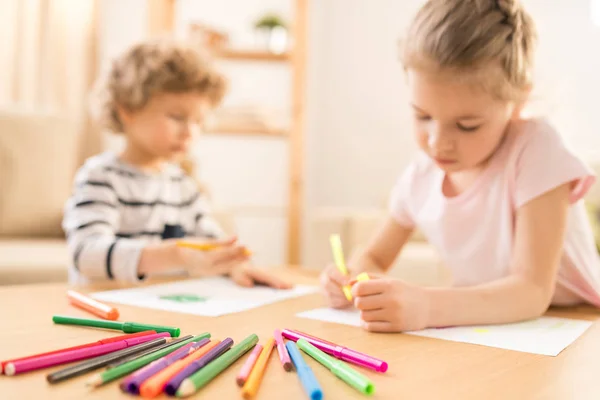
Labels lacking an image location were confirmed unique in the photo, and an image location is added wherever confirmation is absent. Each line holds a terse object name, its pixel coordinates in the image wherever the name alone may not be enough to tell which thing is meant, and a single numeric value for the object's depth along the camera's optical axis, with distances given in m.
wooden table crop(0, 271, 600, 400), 0.45
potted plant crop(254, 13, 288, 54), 3.16
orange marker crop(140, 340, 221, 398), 0.41
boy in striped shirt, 1.22
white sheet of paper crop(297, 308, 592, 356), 0.63
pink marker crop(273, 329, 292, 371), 0.50
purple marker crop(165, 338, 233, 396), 0.42
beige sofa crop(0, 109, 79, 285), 2.31
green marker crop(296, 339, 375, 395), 0.44
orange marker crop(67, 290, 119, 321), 0.70
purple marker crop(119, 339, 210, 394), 0.42
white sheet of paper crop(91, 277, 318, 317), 0.79
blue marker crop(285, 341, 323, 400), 0.42
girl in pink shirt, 0.73
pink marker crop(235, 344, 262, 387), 0.45
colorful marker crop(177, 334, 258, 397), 0.42
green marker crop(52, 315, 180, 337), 0.60
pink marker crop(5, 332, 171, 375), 0.46
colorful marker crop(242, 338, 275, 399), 0.43
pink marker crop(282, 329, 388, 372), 0.51
